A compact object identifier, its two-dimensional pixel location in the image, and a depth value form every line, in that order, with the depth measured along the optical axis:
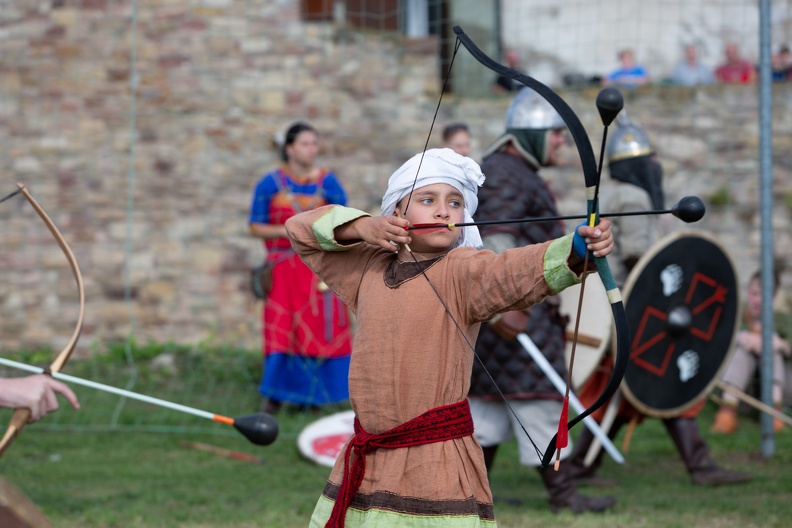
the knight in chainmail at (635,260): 10.70
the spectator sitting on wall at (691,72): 20.06
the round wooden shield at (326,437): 11.72
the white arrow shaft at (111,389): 7.02
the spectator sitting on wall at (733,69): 19.85
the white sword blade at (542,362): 9.35
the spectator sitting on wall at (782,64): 18.67
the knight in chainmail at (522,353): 9.25
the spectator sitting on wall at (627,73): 19.18
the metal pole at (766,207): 12.52
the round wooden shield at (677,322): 10.34
